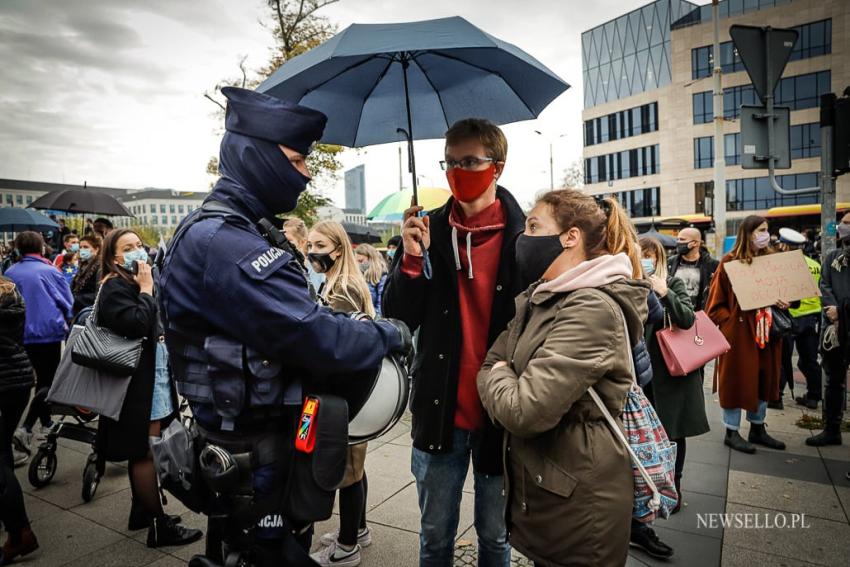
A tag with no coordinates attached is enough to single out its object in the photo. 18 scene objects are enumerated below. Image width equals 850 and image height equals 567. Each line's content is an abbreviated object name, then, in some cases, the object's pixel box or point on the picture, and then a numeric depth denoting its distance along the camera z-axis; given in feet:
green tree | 48.52
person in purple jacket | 17.75
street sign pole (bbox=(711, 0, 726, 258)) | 55.26
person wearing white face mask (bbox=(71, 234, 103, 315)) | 17.44
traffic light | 15.83
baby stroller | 13.61
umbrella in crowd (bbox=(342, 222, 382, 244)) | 61.00
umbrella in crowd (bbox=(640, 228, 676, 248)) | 26.98
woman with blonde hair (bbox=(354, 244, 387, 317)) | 22.52
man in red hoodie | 7.70
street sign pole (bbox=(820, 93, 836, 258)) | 16.26
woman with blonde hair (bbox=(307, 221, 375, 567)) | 10.60
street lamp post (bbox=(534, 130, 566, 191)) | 145.92
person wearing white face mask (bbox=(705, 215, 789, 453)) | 16.10
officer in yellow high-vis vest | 20.93
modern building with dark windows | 128.77
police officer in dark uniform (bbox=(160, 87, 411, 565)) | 5.53
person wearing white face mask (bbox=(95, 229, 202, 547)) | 11.24
